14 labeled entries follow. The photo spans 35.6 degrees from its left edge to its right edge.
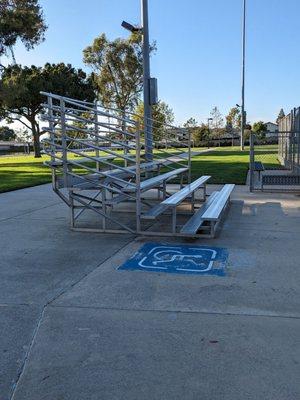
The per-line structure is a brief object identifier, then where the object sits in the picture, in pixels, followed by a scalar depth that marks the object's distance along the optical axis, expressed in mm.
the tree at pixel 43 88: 39325
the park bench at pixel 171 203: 6477
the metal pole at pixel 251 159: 12180
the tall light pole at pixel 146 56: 11031
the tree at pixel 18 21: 24406
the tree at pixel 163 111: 55844
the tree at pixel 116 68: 51344
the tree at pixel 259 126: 95125
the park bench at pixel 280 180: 12203
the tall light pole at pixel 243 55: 44219
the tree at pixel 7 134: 132262
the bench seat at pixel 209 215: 6402
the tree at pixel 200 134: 73025
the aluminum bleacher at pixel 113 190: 6691
